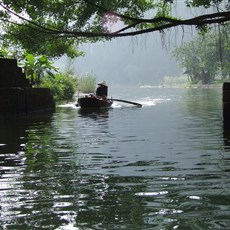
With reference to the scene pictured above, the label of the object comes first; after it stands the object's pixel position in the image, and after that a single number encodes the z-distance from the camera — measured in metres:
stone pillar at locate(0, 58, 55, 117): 18.98
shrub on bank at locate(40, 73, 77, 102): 33.97
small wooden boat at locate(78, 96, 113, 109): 25.44
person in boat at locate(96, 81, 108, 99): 27.95
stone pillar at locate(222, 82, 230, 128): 14.40
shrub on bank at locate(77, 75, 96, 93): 44.50
